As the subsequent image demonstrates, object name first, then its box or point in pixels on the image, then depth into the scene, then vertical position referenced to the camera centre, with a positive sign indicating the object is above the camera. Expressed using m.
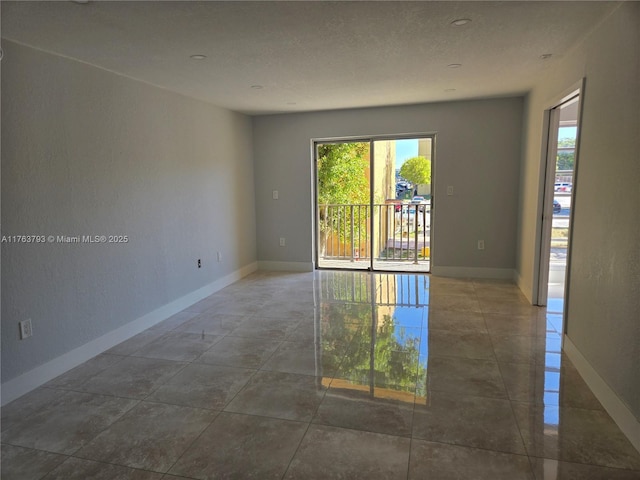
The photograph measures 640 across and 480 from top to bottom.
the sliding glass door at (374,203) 5.91 -0.23
